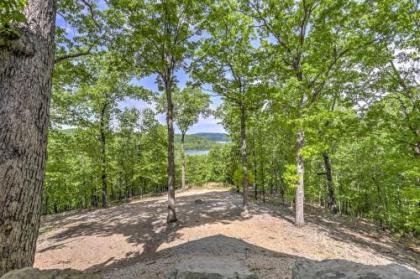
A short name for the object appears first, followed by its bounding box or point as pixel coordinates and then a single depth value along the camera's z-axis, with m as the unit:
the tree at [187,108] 24.98
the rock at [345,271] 2.59
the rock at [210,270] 3.09
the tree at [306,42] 9.06
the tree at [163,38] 8.60
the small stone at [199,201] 15.52
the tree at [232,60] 10.50
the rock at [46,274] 2.08
